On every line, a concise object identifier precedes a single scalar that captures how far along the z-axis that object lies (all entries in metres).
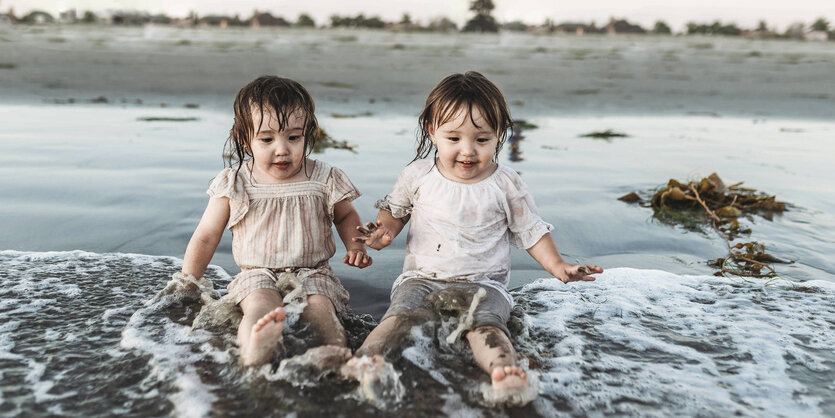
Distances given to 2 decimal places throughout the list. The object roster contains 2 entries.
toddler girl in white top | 2.81
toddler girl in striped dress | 2.76
